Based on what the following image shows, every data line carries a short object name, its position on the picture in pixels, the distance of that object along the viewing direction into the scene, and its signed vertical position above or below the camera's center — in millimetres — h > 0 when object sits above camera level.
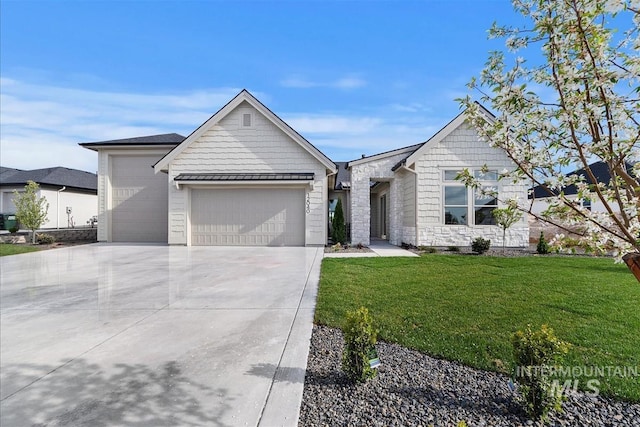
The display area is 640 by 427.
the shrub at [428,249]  11722 -1113
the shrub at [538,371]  2283 -1123
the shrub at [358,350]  2758 -1155
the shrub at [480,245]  11203 -906
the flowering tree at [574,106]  1697 +666
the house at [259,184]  13625 +1607
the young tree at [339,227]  13930 -296
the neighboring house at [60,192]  22688 +2247
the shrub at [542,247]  11102 -976
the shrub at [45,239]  14523 -826
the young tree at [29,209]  14312 +573
